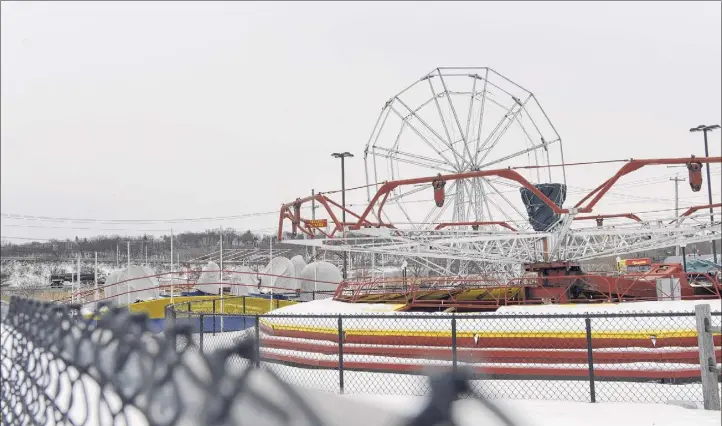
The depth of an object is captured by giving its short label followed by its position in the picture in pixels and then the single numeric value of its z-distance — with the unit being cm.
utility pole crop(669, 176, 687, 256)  4473
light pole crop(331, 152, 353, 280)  4064
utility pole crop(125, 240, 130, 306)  3184
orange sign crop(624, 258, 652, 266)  4226
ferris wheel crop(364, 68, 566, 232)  1926
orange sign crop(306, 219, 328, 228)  1669
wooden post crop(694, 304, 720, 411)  802
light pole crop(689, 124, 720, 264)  3531
